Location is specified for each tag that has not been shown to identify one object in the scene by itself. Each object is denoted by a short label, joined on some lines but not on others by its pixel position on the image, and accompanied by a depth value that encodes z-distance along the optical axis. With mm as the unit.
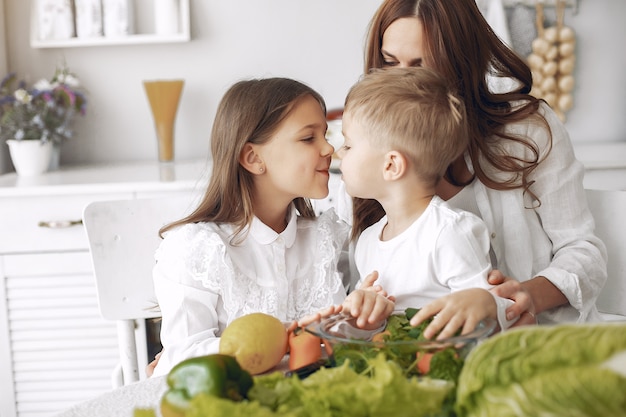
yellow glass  2787
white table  889
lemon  934
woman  1426
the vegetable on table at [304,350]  956
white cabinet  2389
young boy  1256
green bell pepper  681
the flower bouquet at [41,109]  2689
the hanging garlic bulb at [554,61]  2854
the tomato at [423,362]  772
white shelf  2797
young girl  1387
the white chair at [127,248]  1579
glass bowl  742
